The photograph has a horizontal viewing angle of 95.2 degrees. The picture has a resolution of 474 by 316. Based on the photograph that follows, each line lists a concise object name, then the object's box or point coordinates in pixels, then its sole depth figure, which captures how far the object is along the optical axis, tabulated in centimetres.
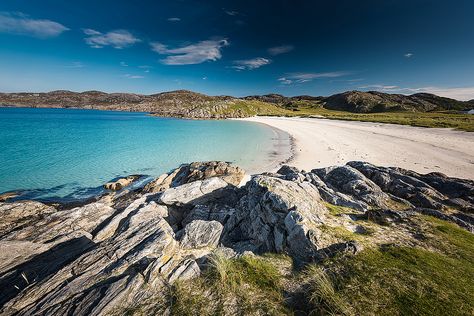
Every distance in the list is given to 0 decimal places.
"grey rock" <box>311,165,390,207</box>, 1112
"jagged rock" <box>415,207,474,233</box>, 807
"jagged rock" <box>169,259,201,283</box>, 550
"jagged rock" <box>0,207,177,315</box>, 500
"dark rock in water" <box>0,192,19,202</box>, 1930
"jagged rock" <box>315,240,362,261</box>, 571
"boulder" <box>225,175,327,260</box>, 669
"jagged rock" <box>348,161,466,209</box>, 1098
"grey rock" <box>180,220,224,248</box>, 791
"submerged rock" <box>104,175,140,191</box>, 2212
